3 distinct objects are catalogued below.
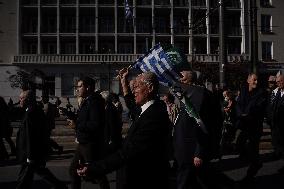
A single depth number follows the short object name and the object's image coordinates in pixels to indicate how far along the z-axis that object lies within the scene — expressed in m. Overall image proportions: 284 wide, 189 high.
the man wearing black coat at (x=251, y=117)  8.62
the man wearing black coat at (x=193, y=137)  6.30
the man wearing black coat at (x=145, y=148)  4.27
